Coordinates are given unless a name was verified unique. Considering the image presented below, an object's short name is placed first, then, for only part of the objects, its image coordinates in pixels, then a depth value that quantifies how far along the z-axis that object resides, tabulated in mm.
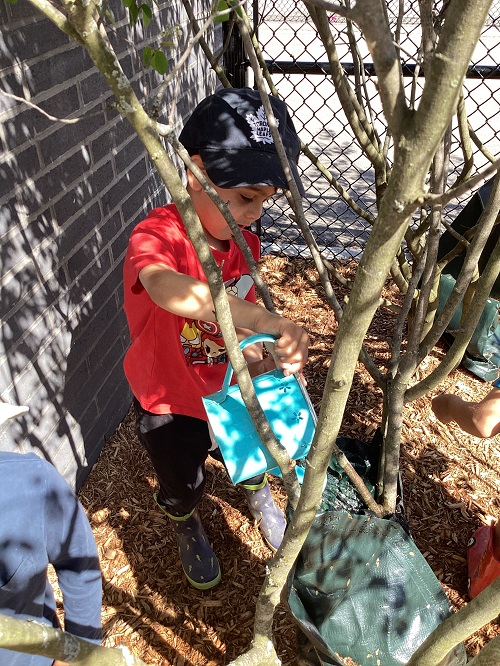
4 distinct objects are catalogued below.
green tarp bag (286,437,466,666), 1781
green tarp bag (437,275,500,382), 3115
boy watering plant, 1433
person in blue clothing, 1270
